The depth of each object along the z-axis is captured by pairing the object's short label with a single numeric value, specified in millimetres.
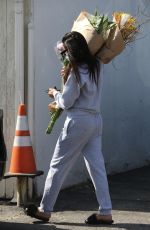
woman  10584
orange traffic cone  12178
